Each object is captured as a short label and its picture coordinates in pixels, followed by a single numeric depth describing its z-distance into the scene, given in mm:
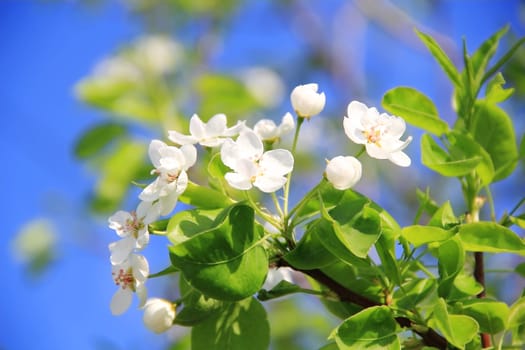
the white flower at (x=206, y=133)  909
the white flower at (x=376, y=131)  895
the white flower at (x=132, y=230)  878
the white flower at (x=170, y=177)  882
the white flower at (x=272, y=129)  923
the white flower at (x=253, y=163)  876
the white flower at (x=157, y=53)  2799
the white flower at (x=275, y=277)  916
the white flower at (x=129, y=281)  884
